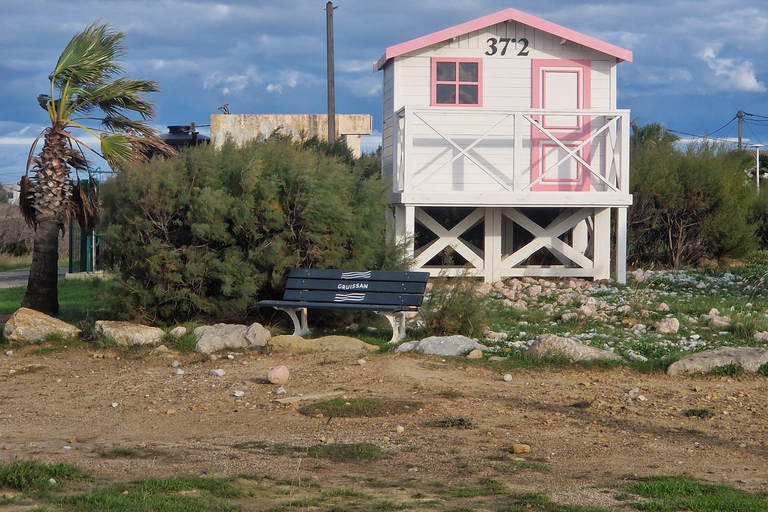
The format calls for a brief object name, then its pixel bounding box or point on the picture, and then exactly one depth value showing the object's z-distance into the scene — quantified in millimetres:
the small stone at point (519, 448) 11133
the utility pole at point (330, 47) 46594
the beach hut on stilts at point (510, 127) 30734
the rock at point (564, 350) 16906
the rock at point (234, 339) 18844
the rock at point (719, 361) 15859
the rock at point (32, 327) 19969
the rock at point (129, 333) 19406
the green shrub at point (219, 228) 20391
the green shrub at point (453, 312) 19609
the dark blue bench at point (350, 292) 19484
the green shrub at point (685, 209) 36062
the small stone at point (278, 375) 15652
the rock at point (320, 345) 18625
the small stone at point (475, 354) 17531
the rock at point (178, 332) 19597
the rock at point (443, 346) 18000
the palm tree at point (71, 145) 23422
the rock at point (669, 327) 19922
